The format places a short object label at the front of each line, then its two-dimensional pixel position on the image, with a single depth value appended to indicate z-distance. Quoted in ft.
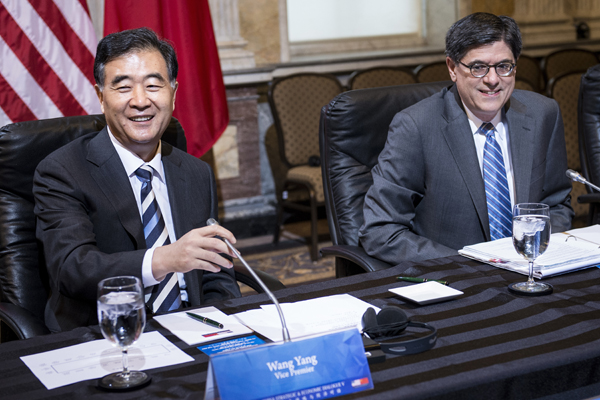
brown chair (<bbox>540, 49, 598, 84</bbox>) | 19.01
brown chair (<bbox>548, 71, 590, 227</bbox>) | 15.21
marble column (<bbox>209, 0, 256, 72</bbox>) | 15.51
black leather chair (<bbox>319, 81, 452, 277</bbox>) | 7.45
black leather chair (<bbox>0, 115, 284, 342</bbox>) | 6.23
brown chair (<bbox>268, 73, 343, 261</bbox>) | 15.39
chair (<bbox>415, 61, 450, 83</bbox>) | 17.20
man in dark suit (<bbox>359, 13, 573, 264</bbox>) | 6.77
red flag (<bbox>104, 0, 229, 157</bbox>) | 11.10
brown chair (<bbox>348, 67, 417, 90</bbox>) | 16.43
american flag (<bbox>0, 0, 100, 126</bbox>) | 10.09
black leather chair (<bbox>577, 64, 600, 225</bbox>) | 8.84
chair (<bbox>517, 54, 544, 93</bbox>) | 18.60
